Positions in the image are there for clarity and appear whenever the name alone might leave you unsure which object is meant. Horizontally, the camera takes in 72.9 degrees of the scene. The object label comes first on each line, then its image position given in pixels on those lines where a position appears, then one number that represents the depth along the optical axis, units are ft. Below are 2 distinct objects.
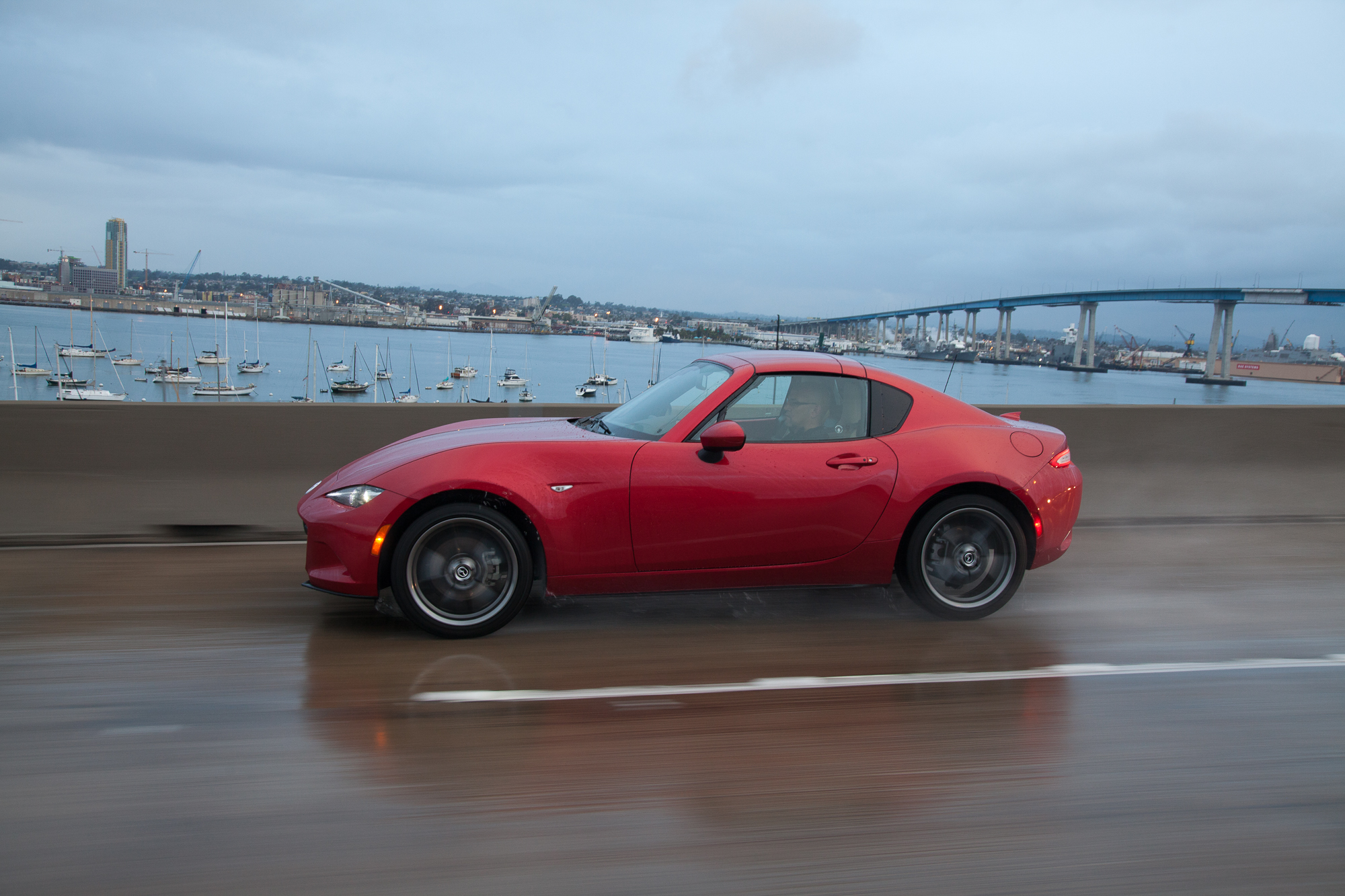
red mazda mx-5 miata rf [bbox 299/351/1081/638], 14.65
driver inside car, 16.03
